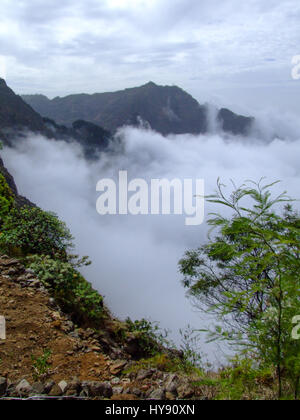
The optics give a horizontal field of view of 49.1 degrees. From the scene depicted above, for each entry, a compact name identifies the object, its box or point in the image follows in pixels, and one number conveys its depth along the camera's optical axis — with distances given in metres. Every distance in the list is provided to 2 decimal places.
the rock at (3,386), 3.19
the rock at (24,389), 3.14
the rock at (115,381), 3.88
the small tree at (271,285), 2.19
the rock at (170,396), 3.15
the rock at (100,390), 3.19
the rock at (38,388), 3.15
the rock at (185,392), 3.17
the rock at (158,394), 3.12
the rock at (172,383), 3.24
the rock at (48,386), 3.20
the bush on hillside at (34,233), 7.19
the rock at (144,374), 3.89
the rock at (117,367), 4.23
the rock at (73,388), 3.22
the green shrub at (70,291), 5.86
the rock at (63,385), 3.28
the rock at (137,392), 3.35
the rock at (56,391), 3.17
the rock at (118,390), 3.40
